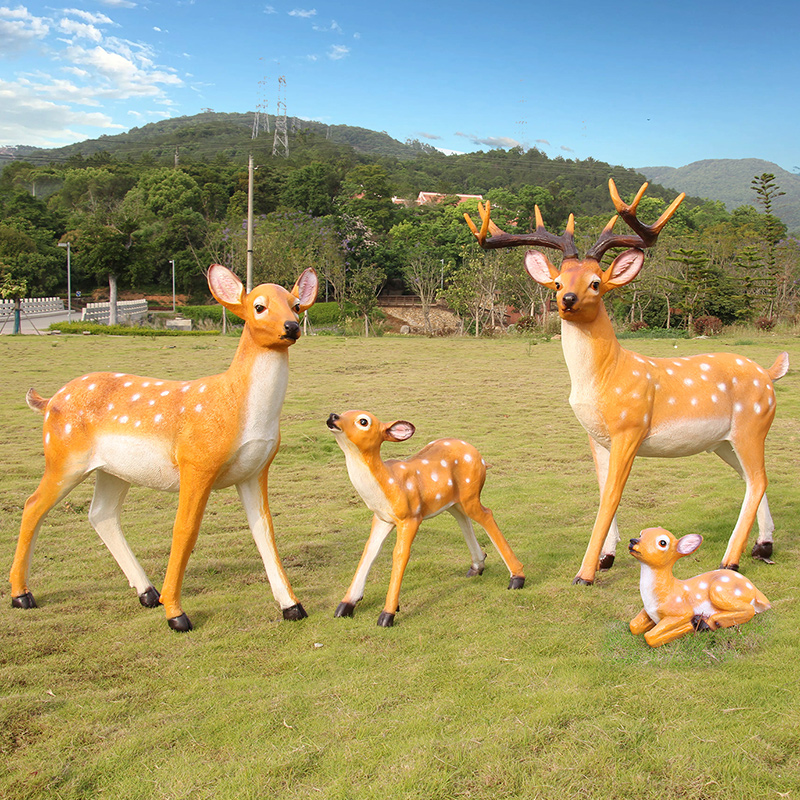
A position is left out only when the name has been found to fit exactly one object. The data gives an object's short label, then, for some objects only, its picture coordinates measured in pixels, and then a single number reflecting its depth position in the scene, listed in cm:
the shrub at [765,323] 2969
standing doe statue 499
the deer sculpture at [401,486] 507
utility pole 2402
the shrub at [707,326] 2875
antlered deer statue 550
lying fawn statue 449
